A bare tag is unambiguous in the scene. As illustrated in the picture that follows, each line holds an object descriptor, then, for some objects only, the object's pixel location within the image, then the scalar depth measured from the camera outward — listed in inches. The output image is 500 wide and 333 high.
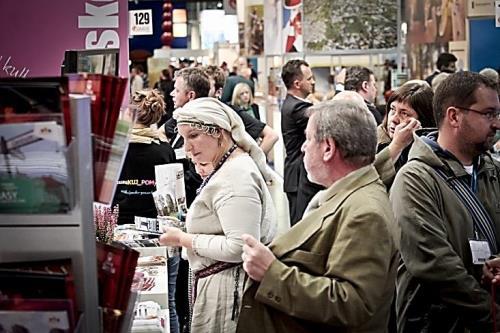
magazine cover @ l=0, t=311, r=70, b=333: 134.5
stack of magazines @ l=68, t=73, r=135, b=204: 137.4
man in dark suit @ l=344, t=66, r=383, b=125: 276.2
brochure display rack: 134.8
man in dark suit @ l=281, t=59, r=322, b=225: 281.4
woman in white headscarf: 180.3
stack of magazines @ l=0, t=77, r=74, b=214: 134.1
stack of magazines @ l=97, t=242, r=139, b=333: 140.0
